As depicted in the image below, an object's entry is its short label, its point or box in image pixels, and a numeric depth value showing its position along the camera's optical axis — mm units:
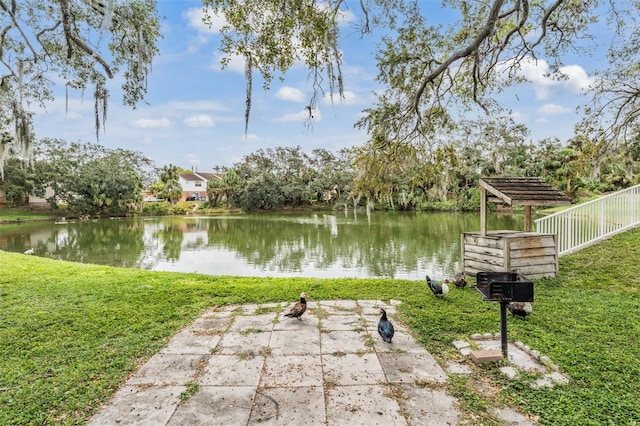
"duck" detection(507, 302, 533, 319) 3818
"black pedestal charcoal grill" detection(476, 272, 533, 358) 2637
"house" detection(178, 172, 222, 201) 47703
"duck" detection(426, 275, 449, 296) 4758
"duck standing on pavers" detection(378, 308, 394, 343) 3246
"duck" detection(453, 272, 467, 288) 5357
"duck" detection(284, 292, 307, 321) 3883
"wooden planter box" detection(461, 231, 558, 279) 5395
